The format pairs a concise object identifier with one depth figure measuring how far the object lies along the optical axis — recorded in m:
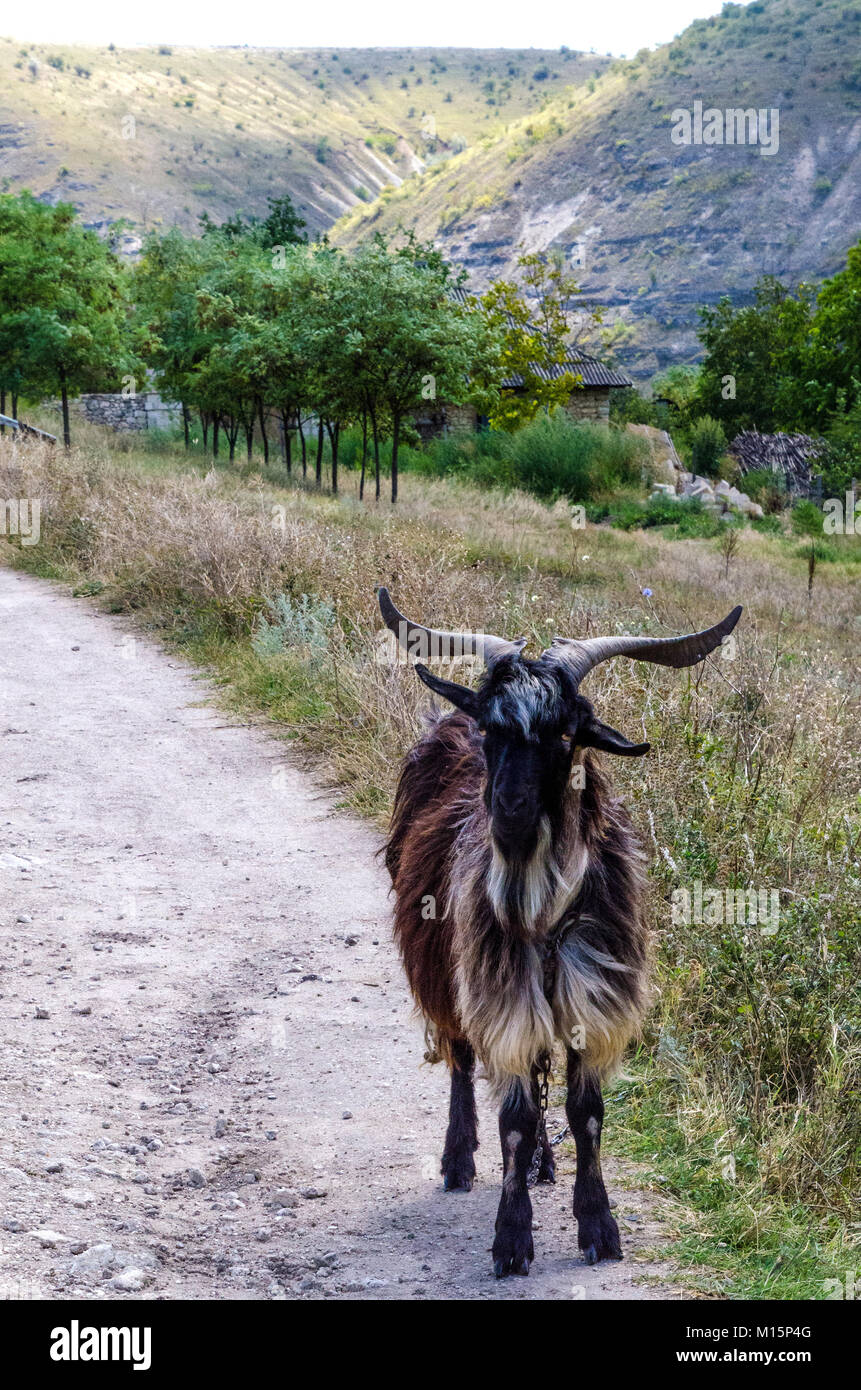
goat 3.34
